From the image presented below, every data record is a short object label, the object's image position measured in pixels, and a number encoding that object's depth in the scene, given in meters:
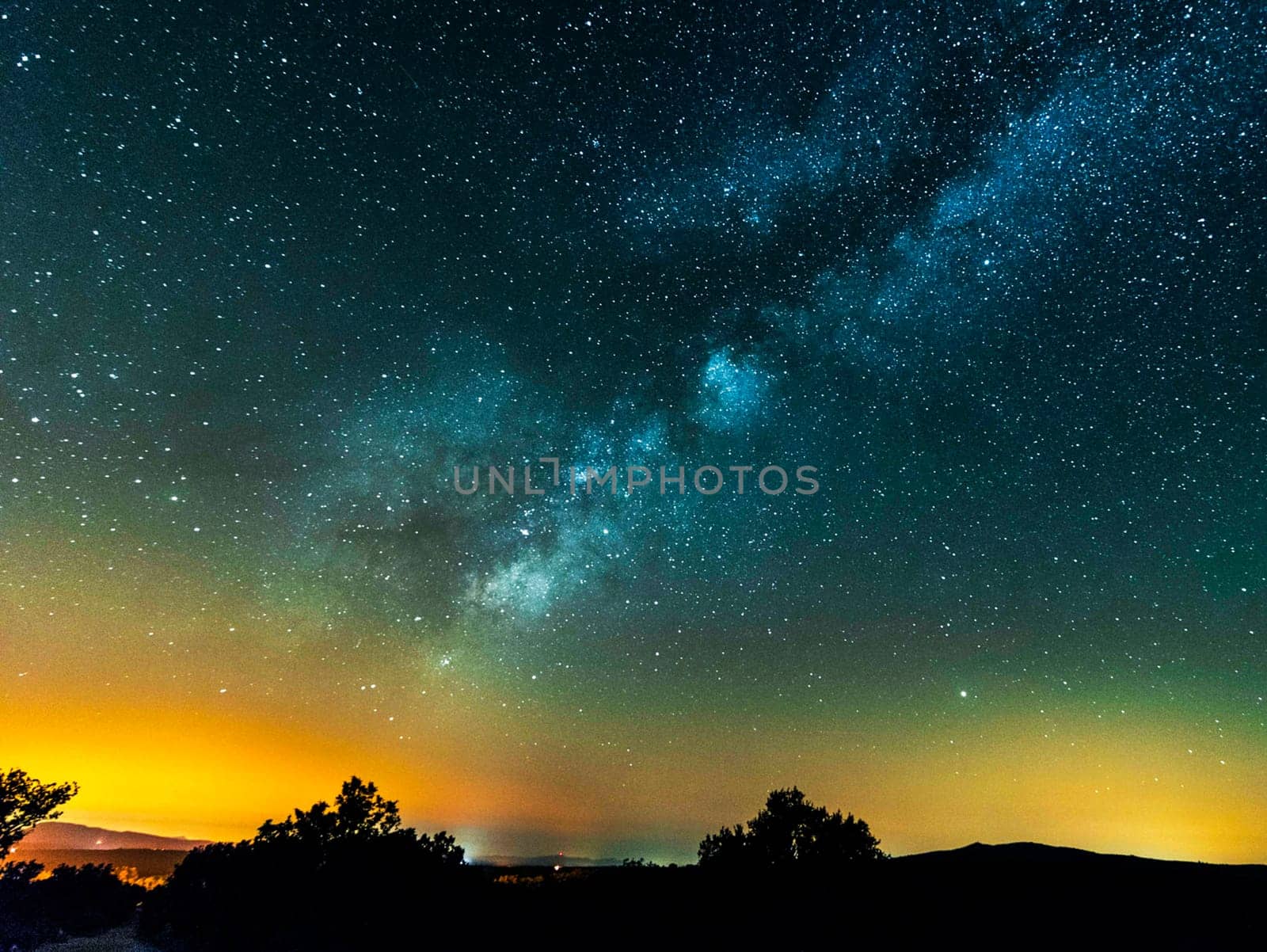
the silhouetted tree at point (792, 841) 17.89
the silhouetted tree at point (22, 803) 15.41
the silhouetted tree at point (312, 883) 13.70
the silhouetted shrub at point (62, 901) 13.86
